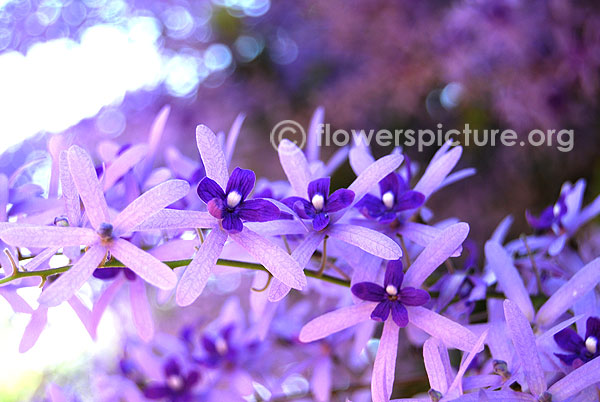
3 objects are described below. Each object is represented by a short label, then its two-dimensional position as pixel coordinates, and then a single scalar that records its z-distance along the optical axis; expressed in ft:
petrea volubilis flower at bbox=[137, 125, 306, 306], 0.77
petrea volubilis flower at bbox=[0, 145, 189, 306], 0.76
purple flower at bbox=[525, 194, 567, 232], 0.94
